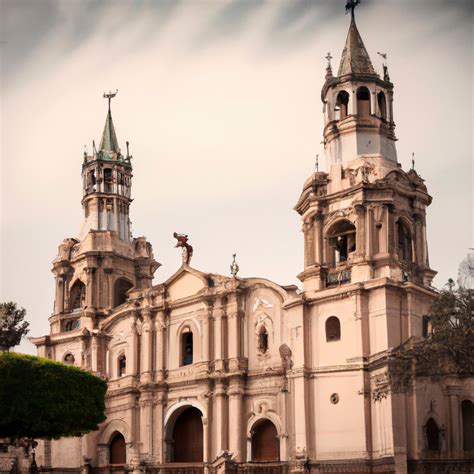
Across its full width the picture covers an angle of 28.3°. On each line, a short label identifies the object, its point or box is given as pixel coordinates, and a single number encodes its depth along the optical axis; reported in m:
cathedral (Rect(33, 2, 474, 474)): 36.62
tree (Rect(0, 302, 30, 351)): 57.09
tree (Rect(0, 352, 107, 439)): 38.69
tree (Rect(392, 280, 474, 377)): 29.95
